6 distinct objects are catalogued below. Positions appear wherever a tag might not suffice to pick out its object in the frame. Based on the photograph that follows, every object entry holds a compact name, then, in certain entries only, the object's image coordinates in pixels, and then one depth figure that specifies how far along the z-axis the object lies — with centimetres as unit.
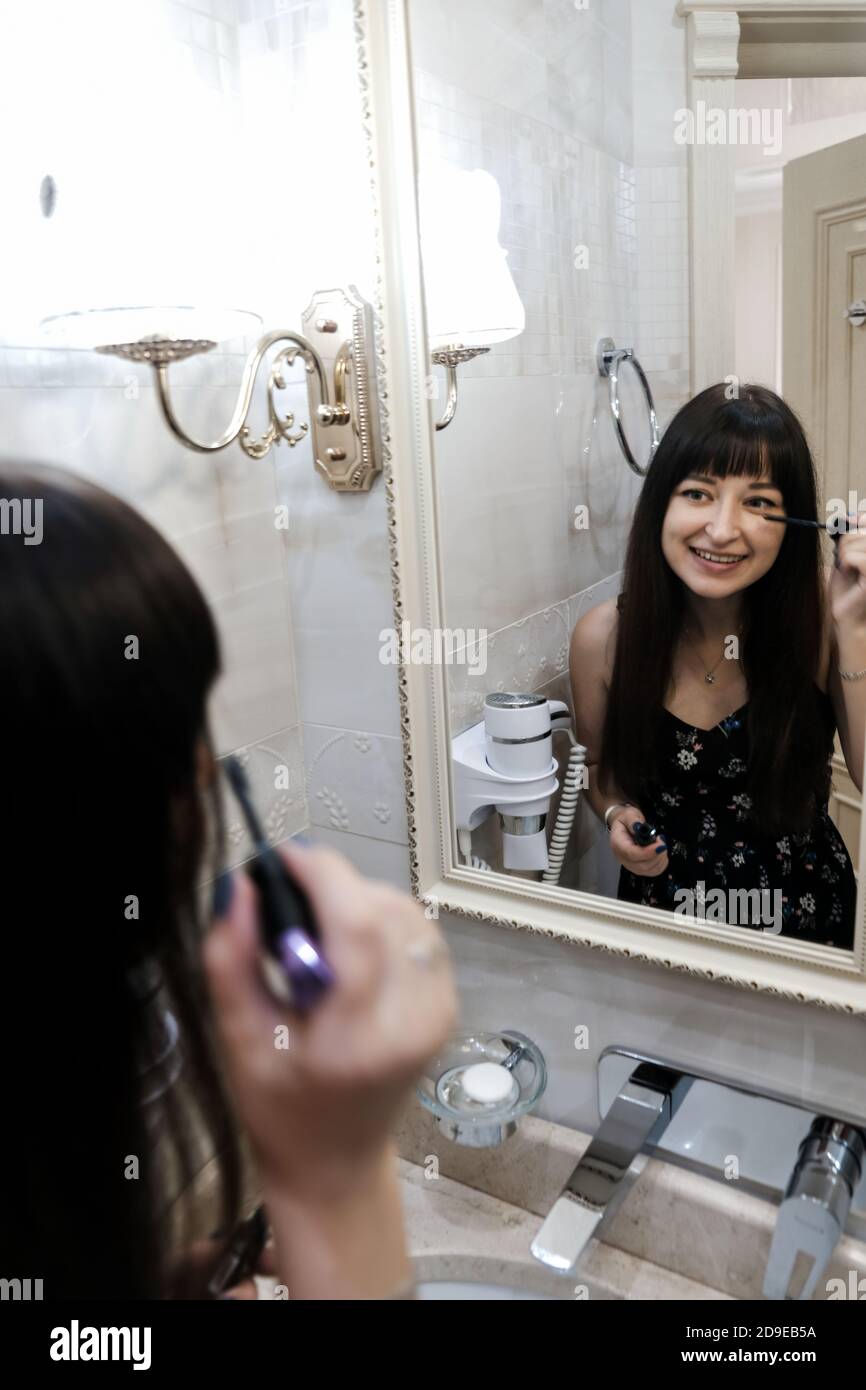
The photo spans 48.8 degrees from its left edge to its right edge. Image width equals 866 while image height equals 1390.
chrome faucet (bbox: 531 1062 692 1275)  68
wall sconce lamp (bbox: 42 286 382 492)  71
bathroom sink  74
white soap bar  74
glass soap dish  73
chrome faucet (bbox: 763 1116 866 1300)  64
